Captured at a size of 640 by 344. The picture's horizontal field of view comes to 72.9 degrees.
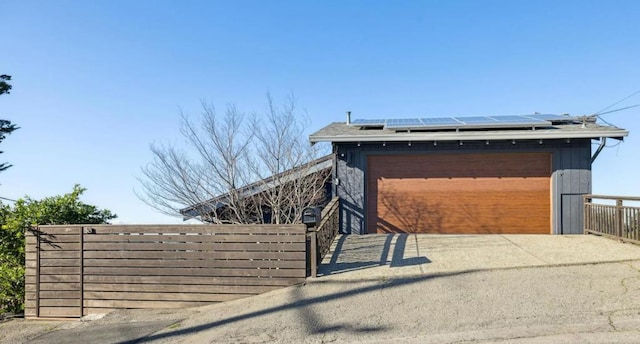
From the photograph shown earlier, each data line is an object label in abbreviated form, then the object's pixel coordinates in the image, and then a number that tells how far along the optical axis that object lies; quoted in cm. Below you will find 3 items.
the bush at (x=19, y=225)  854
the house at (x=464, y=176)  1084
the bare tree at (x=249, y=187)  1144
